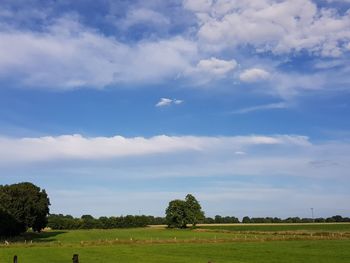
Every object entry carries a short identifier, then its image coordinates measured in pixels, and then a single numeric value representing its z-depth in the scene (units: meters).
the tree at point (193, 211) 183.25
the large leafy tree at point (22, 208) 104.42
